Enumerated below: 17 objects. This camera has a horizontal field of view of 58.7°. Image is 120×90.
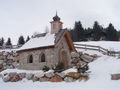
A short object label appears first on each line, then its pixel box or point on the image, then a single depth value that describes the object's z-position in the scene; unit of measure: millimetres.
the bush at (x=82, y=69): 10298
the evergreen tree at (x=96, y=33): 29294
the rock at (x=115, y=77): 9253
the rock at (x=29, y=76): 11057
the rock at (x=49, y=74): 10511
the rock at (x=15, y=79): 11236
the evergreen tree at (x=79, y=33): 29752
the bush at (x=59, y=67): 11075
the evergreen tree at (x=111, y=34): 29852
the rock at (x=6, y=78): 11321
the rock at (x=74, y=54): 13582
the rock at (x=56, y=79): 10209
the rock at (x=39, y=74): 10703
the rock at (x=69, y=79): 9930
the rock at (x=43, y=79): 10505
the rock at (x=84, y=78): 9790
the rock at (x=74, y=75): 10062
